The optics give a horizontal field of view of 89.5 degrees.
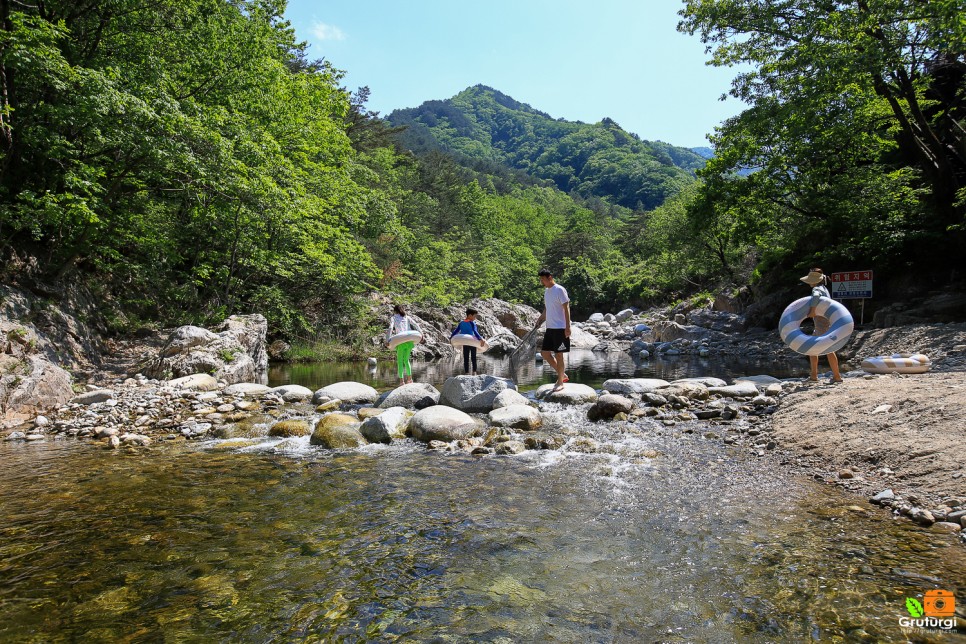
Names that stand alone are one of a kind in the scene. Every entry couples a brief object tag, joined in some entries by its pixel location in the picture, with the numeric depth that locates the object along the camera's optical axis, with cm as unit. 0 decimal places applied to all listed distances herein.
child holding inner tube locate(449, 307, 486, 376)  1119
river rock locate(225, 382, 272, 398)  1060
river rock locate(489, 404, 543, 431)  793
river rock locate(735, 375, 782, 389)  1050
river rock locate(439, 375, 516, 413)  937
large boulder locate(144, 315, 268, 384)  1161
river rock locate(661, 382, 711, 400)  966
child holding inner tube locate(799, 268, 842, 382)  918
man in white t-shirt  934
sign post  1717
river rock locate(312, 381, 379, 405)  1064
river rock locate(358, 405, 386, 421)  869
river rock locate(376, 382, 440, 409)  962
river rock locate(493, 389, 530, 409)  890
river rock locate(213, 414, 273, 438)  785
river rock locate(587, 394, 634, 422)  846
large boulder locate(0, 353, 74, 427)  793
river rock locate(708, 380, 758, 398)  940
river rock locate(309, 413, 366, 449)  719
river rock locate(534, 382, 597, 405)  955
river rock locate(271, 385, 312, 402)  1086
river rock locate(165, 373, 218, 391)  1049
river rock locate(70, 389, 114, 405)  895
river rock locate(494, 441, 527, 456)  665
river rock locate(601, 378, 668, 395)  1013
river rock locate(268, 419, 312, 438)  775
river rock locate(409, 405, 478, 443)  740
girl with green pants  1103
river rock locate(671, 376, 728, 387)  1053
